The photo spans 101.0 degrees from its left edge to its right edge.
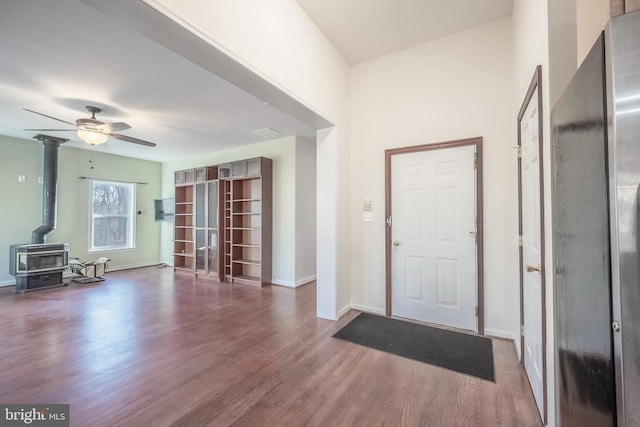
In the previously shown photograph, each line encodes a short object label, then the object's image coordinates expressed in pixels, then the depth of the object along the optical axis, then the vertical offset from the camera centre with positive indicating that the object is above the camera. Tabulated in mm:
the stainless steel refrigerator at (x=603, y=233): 625 -45
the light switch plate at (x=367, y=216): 3317 +12
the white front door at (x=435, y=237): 2791 -216
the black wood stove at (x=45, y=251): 4527 -600
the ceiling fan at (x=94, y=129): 3299 +1140
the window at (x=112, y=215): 6023 +68
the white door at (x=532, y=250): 1661 -235
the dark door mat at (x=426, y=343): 2205 -1215
